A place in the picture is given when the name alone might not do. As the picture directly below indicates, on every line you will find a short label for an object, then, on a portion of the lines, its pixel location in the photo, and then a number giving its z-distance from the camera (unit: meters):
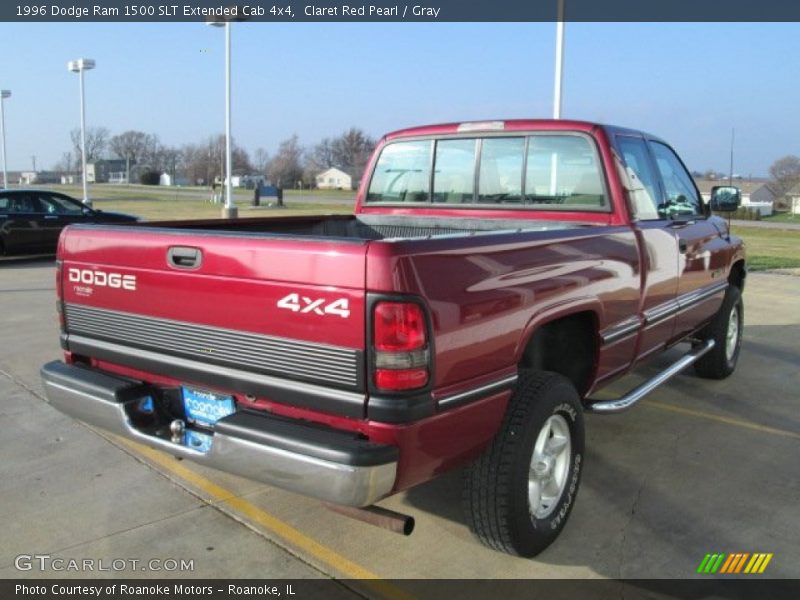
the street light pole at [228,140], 24.23
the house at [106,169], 110.25
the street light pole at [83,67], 31.03
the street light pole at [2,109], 37.96
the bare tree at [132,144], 114.19
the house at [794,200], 63.37
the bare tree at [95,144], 104.32
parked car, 14.17
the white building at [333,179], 106.56
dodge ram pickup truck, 2.56
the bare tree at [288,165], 98.06
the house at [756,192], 74.71
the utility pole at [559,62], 11.79
